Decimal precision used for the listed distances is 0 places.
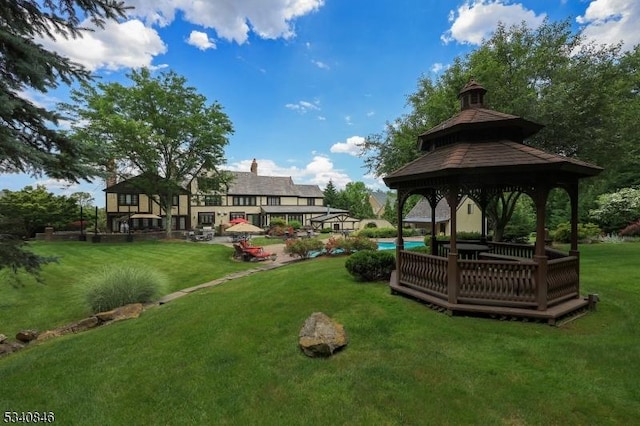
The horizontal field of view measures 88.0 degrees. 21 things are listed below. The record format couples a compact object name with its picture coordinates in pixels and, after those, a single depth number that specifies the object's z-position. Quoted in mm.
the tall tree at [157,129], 27938
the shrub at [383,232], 37497
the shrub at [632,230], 24350
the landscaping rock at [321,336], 5895
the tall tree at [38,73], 4734
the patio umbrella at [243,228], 27705
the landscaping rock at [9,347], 8270
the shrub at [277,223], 40709
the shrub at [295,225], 43119
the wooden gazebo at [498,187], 7066
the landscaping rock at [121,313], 9828
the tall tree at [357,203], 60438
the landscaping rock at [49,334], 8859
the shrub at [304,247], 19766
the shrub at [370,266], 10461
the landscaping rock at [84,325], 9430
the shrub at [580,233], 23859
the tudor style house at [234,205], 36812
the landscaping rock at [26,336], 8992
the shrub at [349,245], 19234
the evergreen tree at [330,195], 66188
